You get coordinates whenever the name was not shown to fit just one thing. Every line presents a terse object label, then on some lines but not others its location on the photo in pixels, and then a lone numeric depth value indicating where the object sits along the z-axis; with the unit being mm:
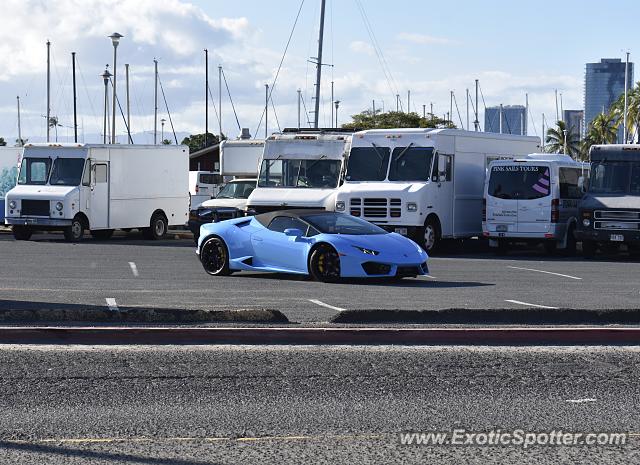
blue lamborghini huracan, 19047
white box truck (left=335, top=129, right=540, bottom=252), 28188
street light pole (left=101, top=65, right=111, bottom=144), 54000
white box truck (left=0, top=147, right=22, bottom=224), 37500
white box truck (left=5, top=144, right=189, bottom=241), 31953
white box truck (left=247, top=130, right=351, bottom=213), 29266
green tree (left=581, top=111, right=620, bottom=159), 102162
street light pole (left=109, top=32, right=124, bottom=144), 45438
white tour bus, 29188
